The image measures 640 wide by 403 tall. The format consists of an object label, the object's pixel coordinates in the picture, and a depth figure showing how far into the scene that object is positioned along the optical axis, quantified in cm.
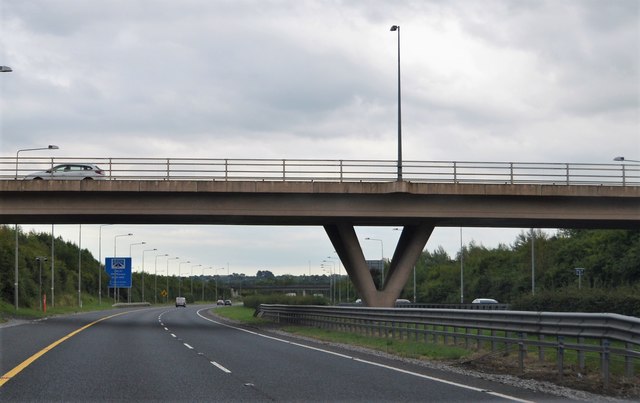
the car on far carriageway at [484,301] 6519
